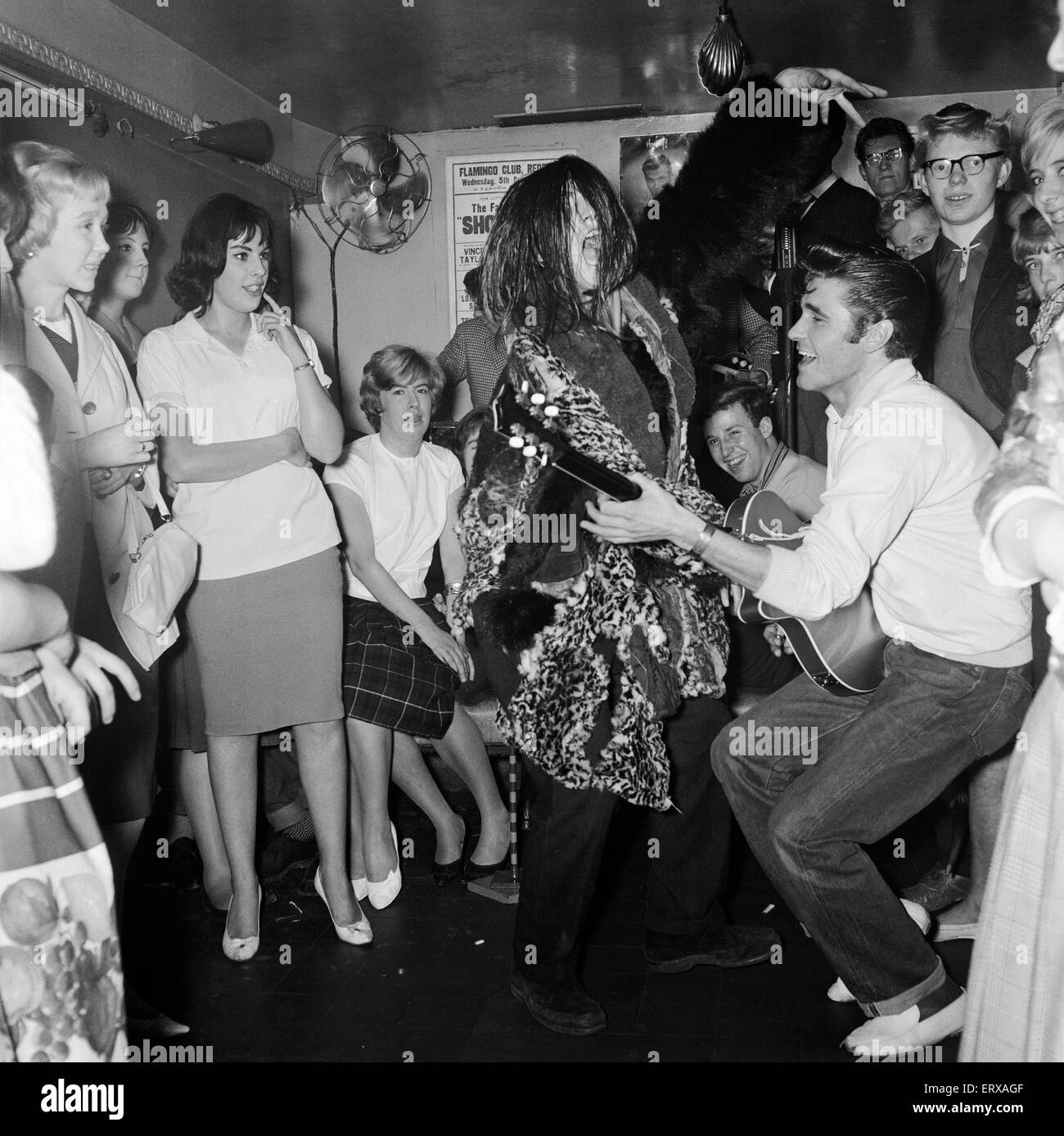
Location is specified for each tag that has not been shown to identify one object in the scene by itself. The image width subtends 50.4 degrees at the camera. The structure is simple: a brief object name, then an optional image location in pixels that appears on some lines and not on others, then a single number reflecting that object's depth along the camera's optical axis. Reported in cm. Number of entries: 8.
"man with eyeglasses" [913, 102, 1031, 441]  301
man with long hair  221
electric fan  492
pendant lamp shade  365
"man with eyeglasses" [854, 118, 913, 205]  388
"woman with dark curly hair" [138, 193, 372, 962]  265
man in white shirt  197
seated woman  307
